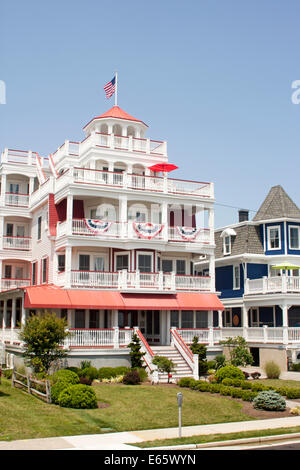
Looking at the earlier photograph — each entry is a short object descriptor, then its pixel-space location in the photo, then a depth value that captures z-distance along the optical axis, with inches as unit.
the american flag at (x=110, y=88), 1619.1
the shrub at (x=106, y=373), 1122.7
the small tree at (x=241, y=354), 1331.2
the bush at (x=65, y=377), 893.2
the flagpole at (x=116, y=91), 1609.3
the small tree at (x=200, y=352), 1208.2
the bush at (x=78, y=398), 807.7
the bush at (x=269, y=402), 805.2
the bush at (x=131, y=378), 1072.2
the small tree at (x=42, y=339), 1041.5
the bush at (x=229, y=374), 1079.6
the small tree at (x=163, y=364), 1113.4
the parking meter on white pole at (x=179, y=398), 634.2
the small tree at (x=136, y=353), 1182.9
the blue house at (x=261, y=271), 1460.4
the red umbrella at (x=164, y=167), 1425.9
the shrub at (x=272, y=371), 1160.2
